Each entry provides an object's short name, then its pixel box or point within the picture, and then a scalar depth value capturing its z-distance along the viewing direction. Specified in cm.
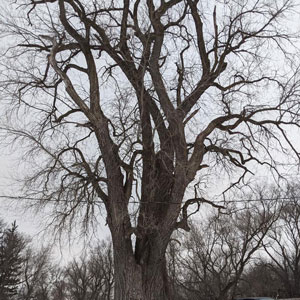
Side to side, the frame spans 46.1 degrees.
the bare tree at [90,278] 4362
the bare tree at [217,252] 2822
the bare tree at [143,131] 838
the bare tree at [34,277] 4291
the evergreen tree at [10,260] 3900
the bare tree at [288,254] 3484
